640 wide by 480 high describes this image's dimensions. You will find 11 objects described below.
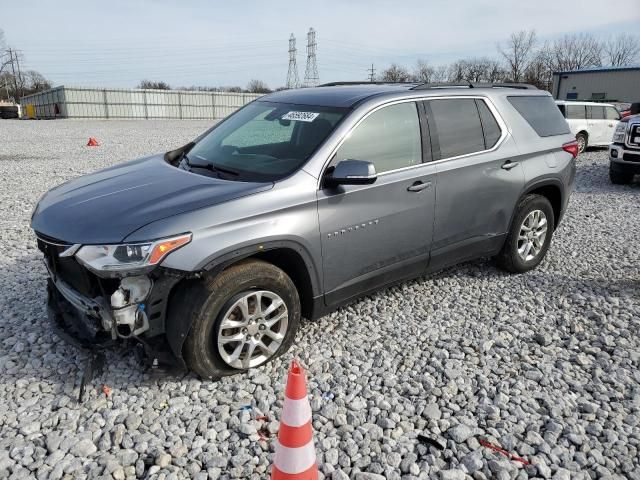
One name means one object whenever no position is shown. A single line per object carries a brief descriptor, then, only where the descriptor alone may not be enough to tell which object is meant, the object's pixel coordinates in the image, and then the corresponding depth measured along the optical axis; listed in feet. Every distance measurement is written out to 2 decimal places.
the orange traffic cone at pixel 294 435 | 7.20
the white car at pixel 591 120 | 51.16
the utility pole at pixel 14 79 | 284.00
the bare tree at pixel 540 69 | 213.44
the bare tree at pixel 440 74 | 227.49
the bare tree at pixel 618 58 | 228.02
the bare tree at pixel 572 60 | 224.53
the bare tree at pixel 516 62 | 220.23
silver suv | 9.71
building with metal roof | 122.62
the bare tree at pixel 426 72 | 228.43
